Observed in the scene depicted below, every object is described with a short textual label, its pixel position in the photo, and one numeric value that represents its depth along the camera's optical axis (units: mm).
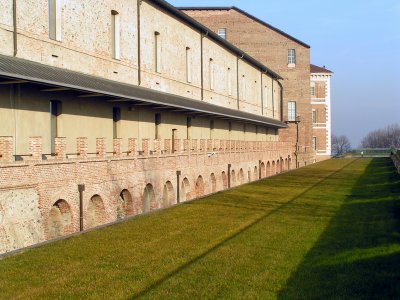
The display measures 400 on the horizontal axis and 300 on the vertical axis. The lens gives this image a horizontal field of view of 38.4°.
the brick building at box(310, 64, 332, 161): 82625
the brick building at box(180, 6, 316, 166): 61688
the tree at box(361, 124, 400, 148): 176125
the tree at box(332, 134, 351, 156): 189488
